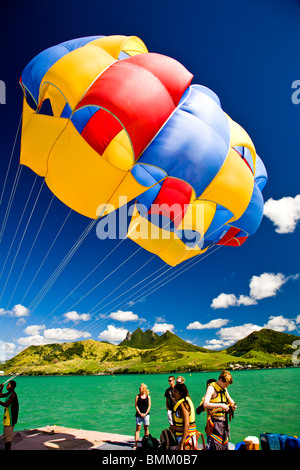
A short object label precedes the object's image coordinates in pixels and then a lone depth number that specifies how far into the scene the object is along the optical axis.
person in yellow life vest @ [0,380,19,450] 4.81
